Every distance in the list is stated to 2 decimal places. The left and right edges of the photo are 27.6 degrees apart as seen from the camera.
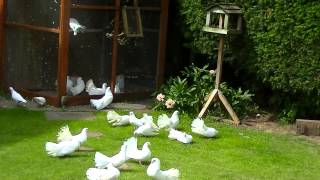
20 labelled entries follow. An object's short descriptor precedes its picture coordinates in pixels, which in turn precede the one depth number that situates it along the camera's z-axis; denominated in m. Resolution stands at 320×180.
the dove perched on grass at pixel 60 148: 6.67
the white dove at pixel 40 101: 9.38
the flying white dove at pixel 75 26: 9.30
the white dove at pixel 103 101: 9.37
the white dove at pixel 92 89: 9.73
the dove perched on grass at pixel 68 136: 6.84
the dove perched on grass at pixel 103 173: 5.55
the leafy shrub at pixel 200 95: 9.30
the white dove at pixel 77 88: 9.62
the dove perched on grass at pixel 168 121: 8.07
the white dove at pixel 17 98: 9.20
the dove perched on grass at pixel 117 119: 8.26
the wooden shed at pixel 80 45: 9.41
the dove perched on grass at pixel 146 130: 7.72
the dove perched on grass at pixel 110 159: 6.08
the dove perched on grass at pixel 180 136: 7.62
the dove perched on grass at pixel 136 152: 6.43
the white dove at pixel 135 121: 7.99
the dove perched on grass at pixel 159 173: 5.65
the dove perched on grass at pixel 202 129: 7.89
